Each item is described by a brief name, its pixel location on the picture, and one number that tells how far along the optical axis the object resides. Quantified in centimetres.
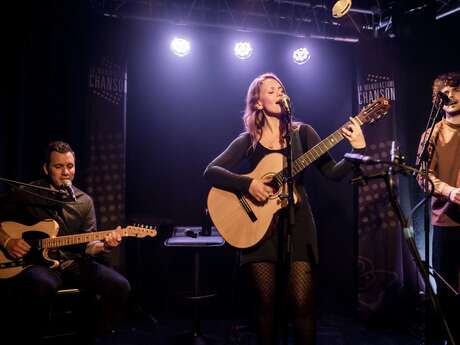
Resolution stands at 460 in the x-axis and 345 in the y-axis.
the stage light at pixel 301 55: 587
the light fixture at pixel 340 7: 466
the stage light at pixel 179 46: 554
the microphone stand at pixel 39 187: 363
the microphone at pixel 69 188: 386
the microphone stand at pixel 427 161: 318
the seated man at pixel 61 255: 356
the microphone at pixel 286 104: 275
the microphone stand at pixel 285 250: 255
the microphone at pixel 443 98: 339
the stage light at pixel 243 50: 573
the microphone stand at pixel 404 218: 205
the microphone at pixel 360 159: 212
